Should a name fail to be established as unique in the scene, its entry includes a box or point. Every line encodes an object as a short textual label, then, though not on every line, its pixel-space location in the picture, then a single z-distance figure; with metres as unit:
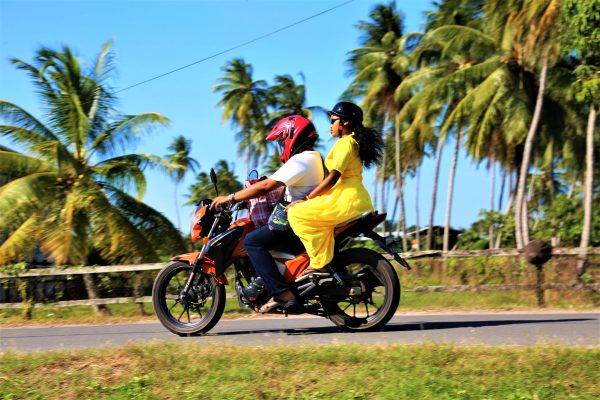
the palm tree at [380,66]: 36.25
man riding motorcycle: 6.45
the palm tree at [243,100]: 43.47
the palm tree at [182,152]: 57.59
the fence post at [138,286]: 11.84
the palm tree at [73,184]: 14.99
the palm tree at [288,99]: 42.16
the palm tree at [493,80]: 25.55
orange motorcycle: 6.52
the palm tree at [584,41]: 14.53
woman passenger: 6.35
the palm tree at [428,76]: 29.80
